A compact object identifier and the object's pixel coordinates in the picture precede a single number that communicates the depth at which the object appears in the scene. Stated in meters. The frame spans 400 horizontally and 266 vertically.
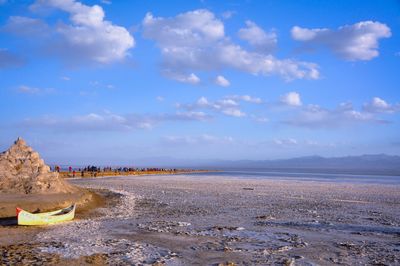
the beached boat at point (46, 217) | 16.73
